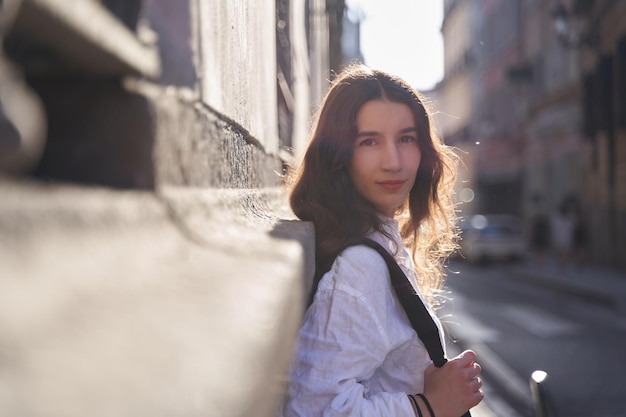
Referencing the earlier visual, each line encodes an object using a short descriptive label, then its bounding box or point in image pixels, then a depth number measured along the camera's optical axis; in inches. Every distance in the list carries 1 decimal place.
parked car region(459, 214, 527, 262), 816.9
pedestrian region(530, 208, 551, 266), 708.0
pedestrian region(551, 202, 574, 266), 667.4
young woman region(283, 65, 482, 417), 54.7
